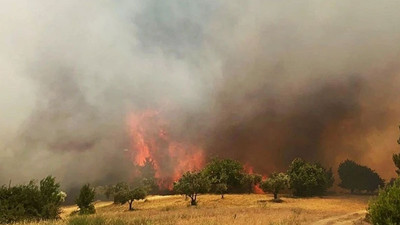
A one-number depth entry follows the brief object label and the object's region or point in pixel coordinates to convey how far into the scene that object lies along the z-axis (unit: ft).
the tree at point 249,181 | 311.06
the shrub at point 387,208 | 56.13
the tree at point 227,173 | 311.47
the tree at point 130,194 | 221.66
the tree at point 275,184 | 243.19
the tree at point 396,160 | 169.64
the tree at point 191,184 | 227.40
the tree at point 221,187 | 256.40
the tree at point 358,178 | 342.85
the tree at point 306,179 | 285.64
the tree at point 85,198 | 174.19
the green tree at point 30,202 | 132.05
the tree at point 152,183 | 414.53
